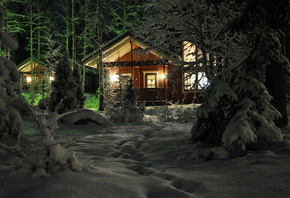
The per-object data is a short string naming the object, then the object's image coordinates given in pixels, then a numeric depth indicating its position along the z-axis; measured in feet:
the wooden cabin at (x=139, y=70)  74.74
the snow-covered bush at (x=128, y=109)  43.96
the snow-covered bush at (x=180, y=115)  41.34
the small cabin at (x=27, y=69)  123.81
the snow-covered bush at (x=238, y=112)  16.05
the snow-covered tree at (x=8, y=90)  20.81
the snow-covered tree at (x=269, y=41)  17.70
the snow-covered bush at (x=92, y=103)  81.95
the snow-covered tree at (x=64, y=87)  43.73
